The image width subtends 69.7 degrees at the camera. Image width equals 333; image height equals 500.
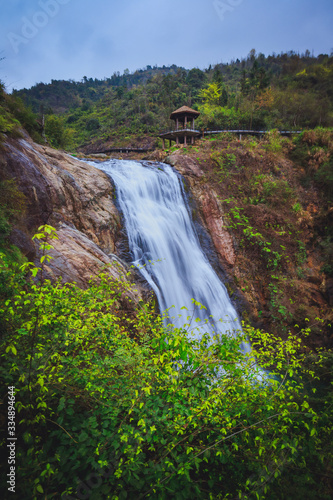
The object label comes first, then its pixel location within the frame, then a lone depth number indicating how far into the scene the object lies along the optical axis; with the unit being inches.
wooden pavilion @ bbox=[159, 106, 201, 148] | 907.4
